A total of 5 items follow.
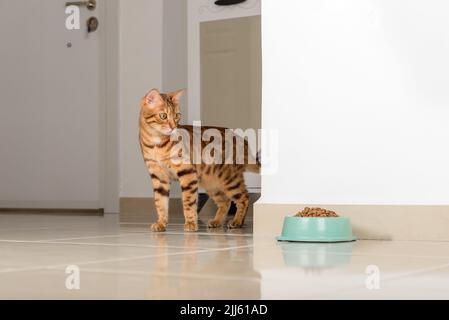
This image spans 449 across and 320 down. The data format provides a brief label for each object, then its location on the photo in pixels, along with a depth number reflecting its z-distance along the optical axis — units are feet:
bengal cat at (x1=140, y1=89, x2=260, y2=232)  8.77
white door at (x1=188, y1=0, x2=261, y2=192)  13.53
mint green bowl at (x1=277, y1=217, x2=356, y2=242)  6.66
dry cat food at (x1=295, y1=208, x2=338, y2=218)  6.73
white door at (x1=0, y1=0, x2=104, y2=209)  15.70
